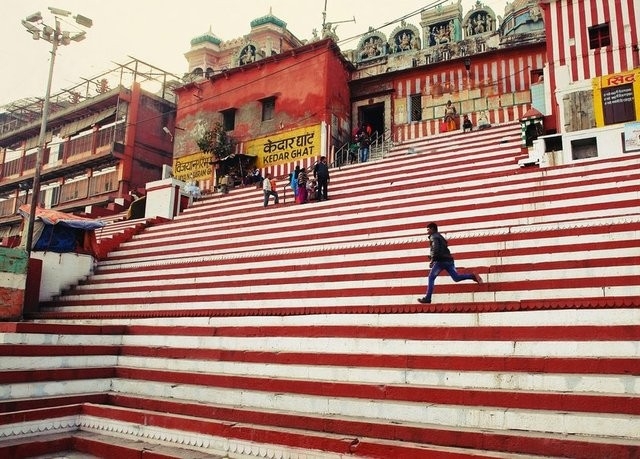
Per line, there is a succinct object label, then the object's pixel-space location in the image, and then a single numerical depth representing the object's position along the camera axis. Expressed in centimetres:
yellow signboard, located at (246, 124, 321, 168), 2039
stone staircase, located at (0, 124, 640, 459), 450
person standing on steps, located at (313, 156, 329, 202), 1337
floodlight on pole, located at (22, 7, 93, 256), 1116
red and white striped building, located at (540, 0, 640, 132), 1394
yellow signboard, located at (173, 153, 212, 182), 2356
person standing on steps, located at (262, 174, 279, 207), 1477
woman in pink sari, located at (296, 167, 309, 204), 1396
